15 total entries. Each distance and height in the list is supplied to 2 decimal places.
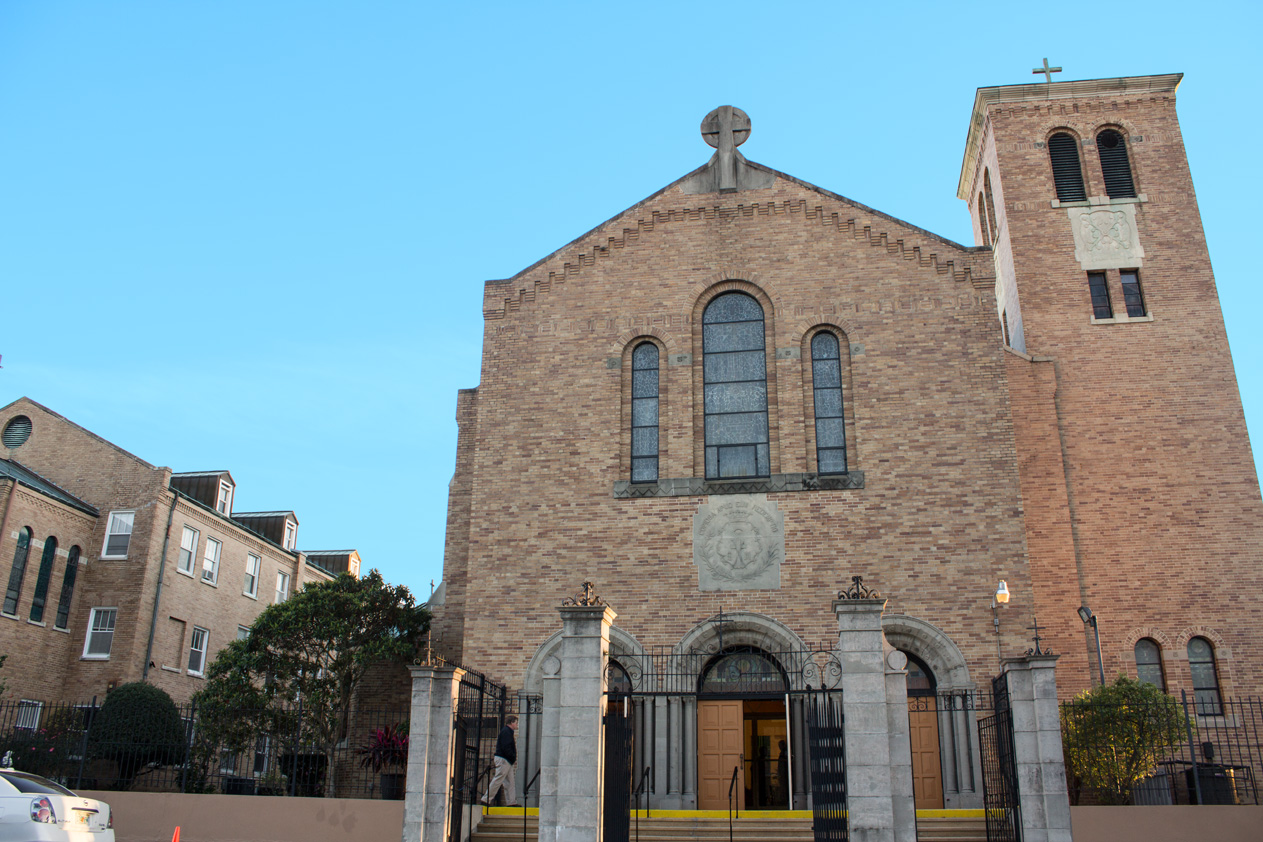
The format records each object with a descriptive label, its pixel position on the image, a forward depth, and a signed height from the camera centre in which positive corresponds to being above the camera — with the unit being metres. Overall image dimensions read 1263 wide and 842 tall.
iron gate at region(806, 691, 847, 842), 13.20 +0.19
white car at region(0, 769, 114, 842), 12.66 -0.36
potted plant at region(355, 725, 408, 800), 19.00 +0.59
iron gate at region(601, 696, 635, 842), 13.21 +0.12
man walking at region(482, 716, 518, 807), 17.39 +0.39
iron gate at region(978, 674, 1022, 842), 14.51 +0.17
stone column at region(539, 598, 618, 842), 12.49 +0.65
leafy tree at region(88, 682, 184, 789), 21.25 +1.22
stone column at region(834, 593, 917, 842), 12.45 +0.72
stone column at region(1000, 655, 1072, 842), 13.55 +0.57
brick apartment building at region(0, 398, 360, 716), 26.73 +5.81
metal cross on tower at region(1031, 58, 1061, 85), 27.55 +18.27
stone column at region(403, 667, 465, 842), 14.45 +0.44
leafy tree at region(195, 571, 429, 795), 22.27 +2.69
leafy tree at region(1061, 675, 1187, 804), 16.83 +0.87
